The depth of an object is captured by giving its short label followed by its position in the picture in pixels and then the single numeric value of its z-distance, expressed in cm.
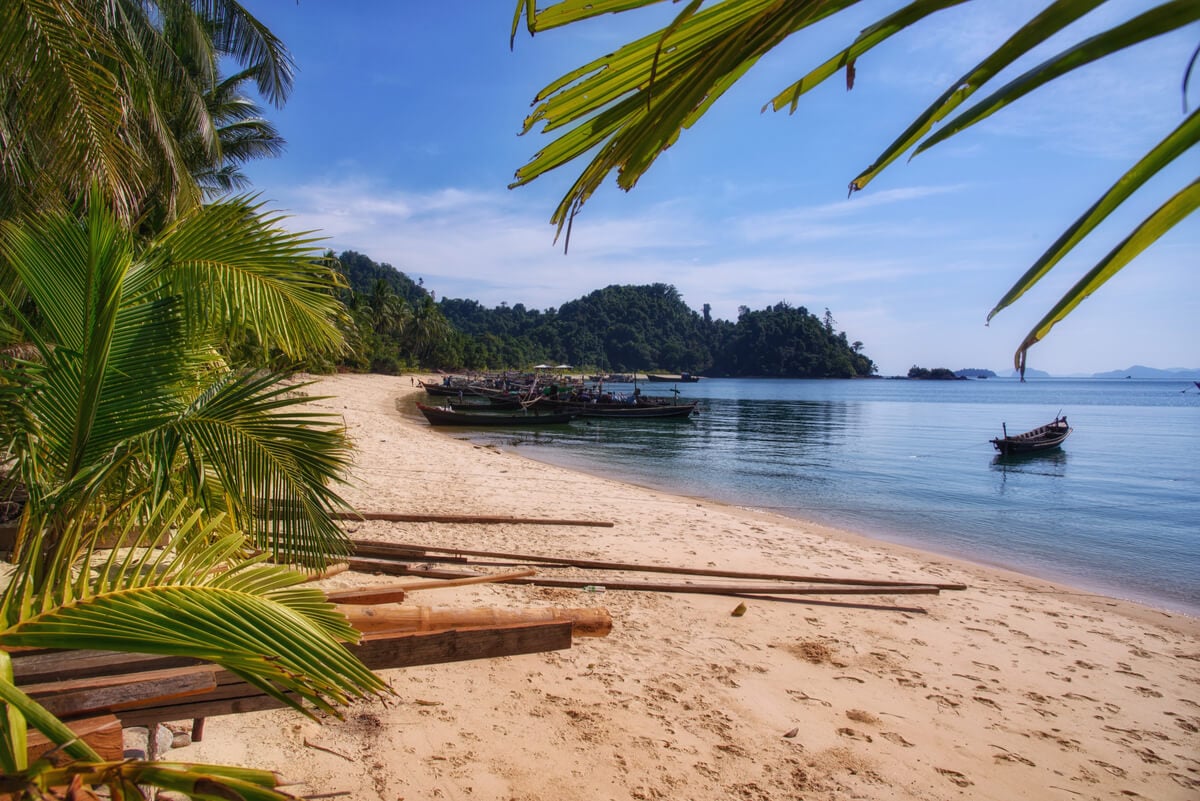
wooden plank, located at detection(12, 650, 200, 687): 233
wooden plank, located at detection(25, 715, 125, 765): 204
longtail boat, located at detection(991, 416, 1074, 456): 2509
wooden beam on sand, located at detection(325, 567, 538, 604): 373
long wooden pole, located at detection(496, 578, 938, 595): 638
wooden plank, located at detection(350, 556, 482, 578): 600
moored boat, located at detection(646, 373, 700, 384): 12550
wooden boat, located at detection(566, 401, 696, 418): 3728
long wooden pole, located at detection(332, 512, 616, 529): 847
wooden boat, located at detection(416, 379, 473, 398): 4741
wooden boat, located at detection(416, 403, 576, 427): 2973
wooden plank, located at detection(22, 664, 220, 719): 221
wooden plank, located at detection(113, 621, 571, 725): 262
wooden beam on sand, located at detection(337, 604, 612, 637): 341
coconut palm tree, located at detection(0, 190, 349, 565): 286
